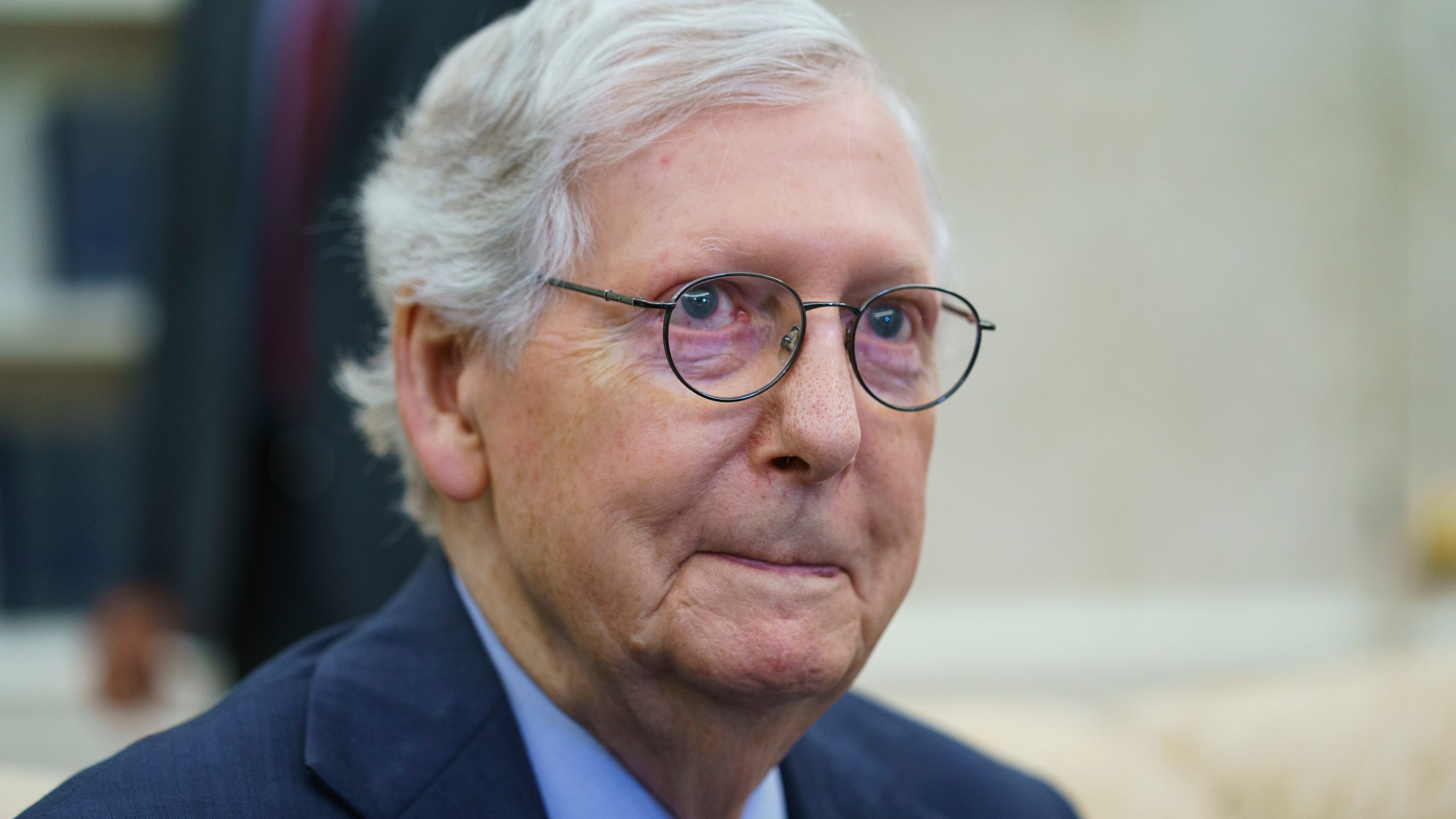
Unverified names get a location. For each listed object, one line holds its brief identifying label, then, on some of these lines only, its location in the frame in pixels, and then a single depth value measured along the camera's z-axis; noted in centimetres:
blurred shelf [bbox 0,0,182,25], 320
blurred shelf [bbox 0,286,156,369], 331
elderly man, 102
